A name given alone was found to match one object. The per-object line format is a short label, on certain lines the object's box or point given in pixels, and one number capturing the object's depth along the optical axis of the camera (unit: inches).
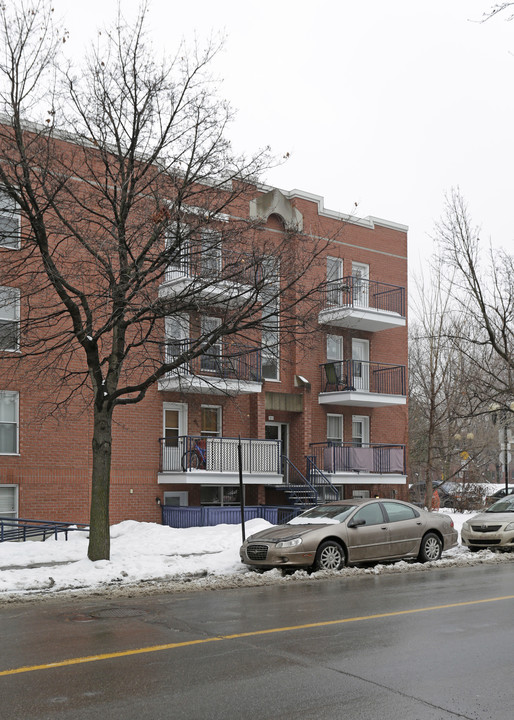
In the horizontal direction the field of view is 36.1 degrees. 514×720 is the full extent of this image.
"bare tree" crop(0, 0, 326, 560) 522.0
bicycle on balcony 880.9
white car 688.4
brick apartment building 812.6
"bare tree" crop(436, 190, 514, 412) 899.4
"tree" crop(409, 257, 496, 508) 1096.8
